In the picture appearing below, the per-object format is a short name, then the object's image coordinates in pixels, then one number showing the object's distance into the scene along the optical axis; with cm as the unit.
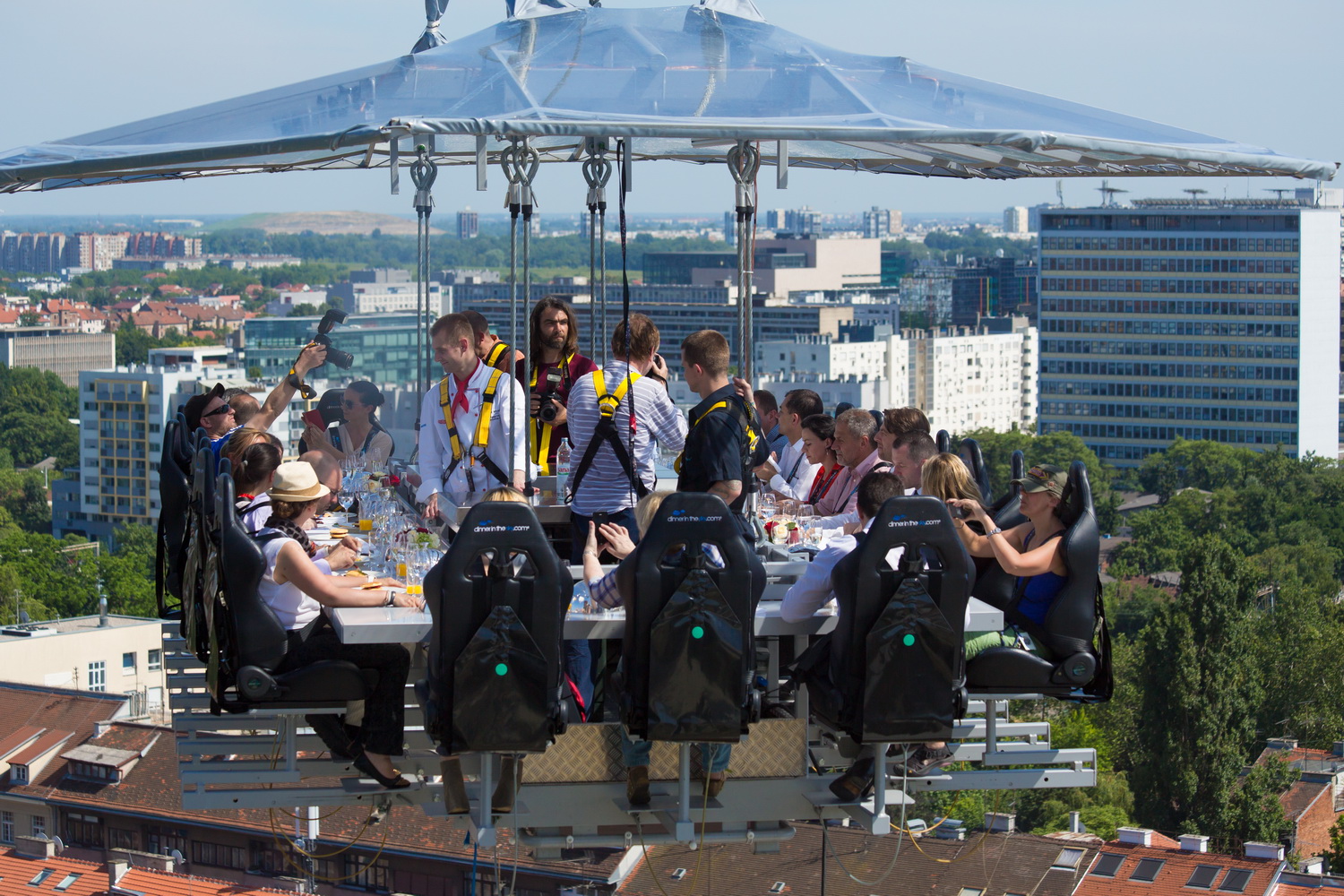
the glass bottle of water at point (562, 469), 1088
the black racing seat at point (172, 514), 1045
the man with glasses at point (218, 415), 1152
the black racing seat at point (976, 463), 1011
